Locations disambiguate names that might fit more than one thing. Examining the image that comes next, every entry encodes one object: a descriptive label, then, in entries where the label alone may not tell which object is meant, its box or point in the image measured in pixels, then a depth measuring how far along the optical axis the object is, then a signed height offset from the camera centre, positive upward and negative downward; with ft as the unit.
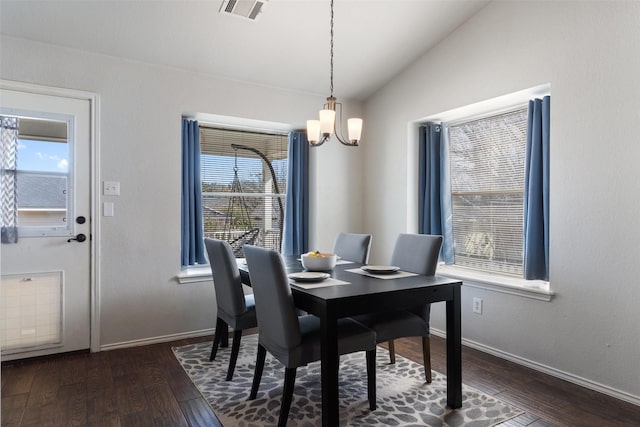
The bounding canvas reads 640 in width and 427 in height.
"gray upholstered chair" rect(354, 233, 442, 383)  7.89 -2.09
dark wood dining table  6.06 -1.50
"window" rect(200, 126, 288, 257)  12.76 +0.91
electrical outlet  10.43 -2.41
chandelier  7.90 +1.75
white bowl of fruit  8.52 -1.04
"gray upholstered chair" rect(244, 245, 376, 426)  6.41 -2.03
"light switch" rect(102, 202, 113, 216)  10.24 +0.08
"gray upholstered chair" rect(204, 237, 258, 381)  8.36 -1.77
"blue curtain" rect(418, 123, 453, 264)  12.01 +0.72
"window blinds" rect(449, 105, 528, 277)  10.41 +0.64
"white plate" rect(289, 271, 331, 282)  7.32 -1.18
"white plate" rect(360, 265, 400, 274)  8.23 -1.17
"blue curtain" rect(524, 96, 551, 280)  9.22 +0.41
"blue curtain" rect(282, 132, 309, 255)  13.55 +0.44
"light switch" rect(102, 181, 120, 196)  10.24 +0.62
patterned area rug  6.93 -3.55
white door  9.36 -0.52
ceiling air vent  8.96 +4.69
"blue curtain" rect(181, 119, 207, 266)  11.74 +0.42
